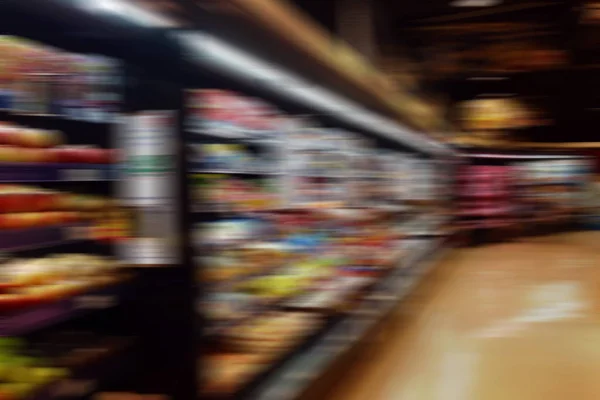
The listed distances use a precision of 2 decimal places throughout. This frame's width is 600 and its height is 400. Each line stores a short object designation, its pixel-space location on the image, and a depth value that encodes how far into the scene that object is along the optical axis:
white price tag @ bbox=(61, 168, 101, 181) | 2.15
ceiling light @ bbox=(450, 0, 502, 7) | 8.42
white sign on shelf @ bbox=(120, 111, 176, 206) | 2.03
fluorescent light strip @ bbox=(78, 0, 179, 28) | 1.82
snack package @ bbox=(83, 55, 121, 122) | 2.20
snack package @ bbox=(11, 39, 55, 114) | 2.01
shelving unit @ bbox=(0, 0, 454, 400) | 2.03
